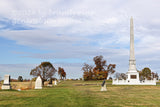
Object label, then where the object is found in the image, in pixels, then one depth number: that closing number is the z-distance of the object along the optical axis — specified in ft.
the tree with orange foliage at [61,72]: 449.06
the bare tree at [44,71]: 153.62
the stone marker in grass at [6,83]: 97.52
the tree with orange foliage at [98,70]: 278.44
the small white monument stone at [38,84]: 112.27
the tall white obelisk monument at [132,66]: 177.66
